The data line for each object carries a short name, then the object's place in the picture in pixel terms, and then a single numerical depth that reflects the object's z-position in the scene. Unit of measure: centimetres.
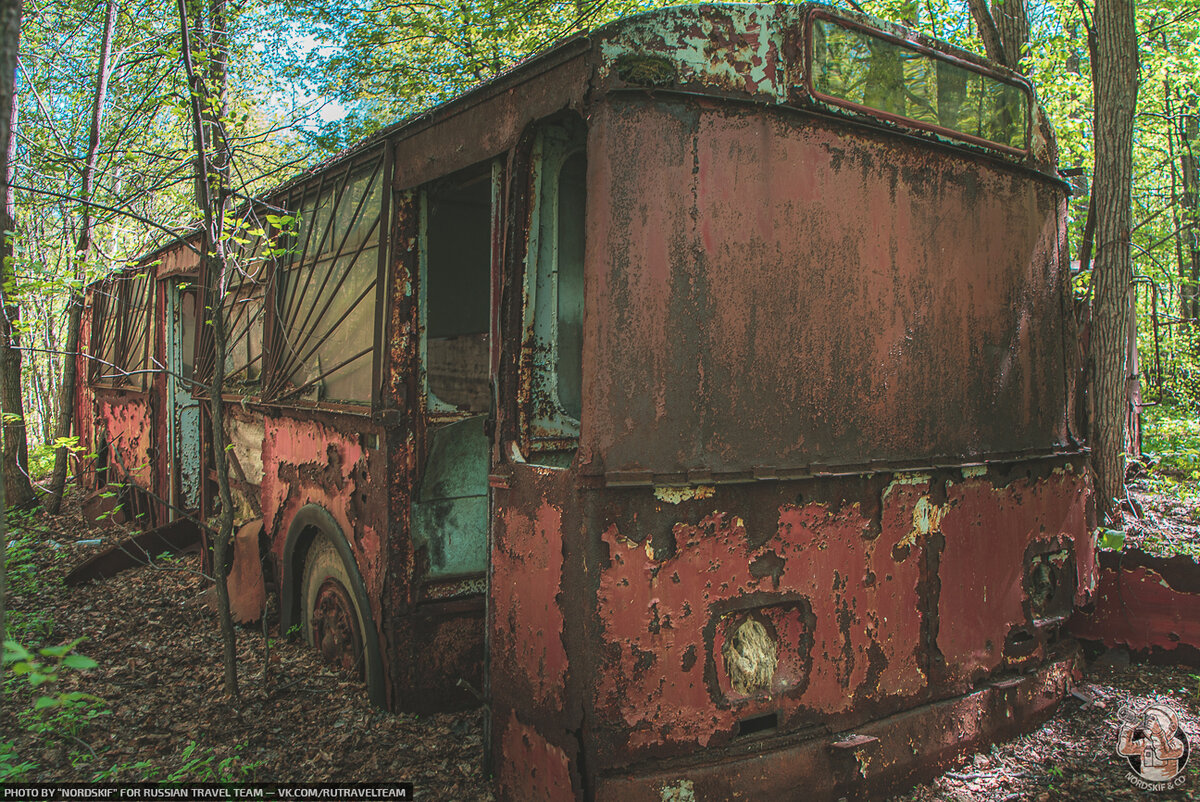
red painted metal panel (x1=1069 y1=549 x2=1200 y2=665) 377
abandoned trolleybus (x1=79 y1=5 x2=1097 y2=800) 261
